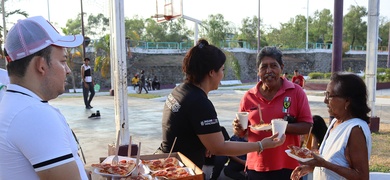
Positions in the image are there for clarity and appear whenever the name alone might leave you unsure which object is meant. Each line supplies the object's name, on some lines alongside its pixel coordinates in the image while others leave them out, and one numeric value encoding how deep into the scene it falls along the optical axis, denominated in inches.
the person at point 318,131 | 158.4
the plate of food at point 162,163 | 88.8
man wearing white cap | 46.5
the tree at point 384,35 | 2662.4
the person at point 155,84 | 1143.0
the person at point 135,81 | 1021.8
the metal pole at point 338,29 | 248.0
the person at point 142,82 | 944.9
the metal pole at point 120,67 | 203.8
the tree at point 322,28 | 2682.3
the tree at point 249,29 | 2332.8
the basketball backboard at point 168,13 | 699.4
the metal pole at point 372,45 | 294.2
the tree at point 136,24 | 2494.8
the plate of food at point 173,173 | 79.6
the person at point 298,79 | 626.2
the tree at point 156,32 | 2527.3
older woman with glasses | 81.9
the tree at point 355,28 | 2517.2
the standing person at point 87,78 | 464.8
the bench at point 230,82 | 1429.7
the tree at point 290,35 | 2214.6
